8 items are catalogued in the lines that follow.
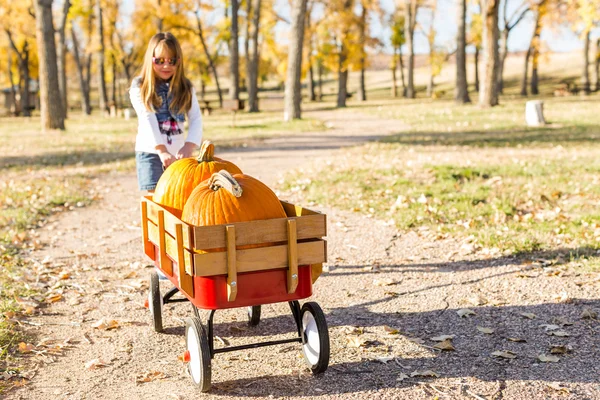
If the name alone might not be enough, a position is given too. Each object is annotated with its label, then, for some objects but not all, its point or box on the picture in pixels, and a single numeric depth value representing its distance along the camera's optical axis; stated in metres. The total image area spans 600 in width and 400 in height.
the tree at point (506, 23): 38.53
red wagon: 3.52
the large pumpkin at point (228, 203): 3.76
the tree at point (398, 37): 58.34
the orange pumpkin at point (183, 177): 4.30
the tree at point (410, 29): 47.34
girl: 5.14
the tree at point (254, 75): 34.44
